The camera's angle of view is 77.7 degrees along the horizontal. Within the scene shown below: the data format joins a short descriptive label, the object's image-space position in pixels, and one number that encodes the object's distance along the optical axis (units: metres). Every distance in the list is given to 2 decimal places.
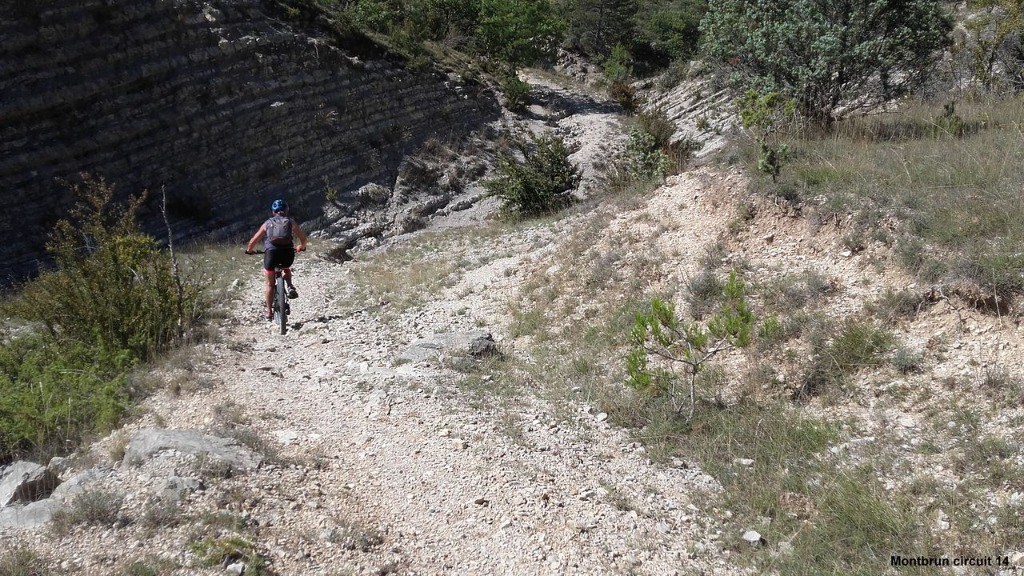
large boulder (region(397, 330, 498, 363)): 6.67
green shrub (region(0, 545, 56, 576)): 3.29
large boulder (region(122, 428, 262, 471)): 4.48
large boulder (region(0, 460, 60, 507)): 4.34
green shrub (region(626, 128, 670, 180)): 11.27
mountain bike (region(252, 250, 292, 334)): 7.92
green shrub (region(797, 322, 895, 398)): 5.02
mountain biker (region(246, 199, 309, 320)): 7.73
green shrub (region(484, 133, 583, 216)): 14.52
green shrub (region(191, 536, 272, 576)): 3.39
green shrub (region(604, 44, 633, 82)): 33.78
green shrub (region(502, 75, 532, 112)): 23.48
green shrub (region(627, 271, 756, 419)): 4.78
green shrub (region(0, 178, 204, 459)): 5.38
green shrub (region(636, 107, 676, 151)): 12.20
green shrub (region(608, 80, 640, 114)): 27.50
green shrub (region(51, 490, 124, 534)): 3.71
